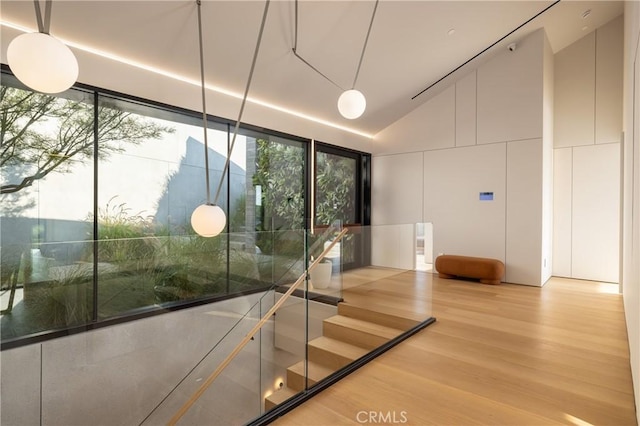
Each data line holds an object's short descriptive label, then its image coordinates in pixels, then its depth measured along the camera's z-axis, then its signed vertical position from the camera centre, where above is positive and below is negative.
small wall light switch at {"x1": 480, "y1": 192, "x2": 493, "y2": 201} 5.87 +0.32
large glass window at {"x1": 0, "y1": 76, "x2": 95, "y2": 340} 2.10 +0.04
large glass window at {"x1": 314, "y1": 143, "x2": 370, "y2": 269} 6.08 +0.56
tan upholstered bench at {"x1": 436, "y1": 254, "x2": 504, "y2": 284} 5.49 -0.94
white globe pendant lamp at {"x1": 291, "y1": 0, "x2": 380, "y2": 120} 3.24 +1.10
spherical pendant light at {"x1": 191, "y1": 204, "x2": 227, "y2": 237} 2.26 -0.05
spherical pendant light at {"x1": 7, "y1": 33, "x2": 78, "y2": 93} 1.39 +0.66
